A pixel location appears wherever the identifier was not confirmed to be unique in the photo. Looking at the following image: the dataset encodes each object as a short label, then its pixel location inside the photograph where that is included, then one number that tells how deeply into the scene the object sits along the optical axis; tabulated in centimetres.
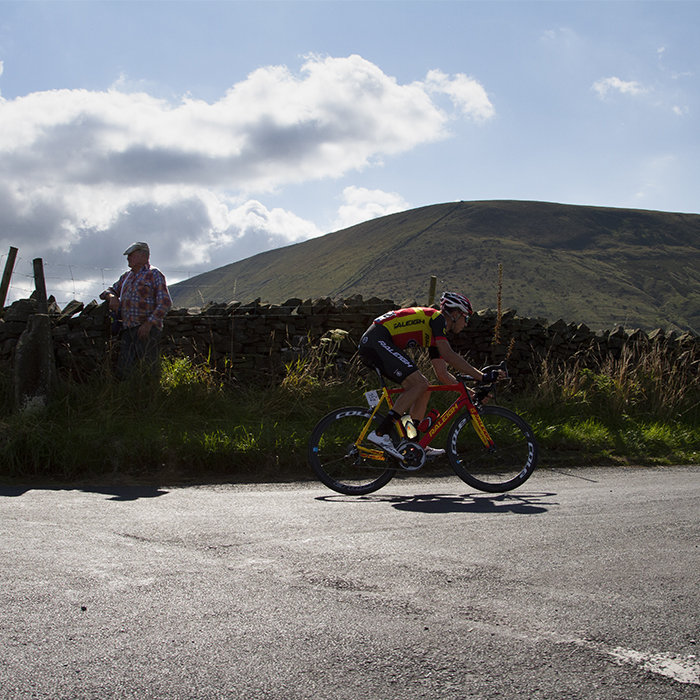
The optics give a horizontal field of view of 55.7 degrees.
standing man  864
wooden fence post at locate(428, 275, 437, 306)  1206
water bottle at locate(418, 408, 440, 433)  643
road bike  632
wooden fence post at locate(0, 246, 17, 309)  1035
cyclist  634
